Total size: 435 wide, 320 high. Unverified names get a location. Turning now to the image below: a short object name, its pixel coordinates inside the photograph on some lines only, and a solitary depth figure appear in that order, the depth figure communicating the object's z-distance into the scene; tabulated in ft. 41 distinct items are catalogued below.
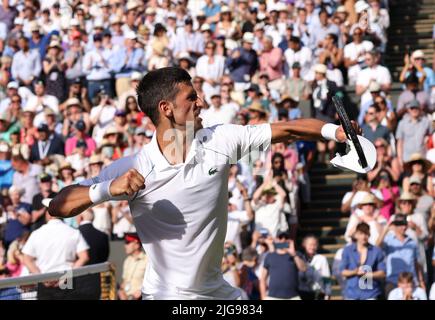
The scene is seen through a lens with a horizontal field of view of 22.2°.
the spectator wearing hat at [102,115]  55.83
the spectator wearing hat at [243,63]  57.77
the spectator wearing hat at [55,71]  61.93
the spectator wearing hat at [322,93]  53.21
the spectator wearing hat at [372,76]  54.08
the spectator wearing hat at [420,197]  44.32
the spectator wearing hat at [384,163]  46.96
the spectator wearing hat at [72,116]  56.54
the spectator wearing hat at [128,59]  61.67
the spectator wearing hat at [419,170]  45.88
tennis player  19.60
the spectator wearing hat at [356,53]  56.03
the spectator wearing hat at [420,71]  53.70
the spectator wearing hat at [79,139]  54.03
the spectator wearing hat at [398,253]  41.88
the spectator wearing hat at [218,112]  51.78
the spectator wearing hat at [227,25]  61.87
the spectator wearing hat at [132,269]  43.09
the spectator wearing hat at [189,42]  61.62
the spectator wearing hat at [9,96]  59.76
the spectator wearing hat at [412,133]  48.78
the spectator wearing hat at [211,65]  57.95
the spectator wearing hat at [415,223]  42.63
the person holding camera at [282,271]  42.60
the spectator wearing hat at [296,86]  54.19
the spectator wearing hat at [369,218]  43.91
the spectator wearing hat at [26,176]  50.88
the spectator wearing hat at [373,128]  49.29
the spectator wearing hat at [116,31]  63.46
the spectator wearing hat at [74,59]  63.16
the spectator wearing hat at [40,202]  48.57
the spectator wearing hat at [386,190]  45.50
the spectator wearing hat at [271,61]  56.75
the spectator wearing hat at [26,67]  63.77
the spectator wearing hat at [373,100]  51.47
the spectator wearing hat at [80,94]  59.62
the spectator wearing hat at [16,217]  48.07
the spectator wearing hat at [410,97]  51.39
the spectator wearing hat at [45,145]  54.54
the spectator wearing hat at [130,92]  56.65
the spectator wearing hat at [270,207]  45.70
